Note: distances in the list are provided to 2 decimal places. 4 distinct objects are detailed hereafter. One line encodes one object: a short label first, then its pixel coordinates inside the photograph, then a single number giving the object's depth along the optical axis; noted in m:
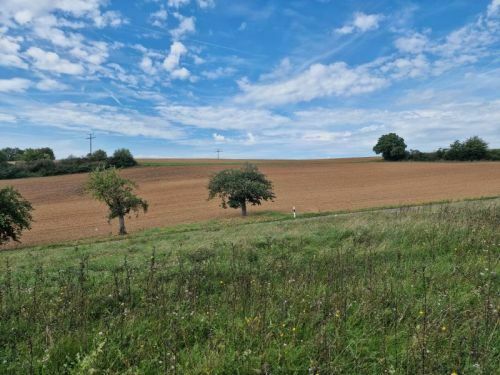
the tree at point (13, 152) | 139.50
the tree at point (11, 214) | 24.17
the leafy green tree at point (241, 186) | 33.28
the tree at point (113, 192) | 27.89
